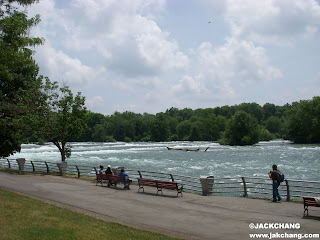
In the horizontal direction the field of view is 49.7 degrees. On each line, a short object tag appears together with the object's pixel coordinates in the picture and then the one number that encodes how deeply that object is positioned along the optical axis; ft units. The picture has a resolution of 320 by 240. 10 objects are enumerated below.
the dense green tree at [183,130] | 478.18
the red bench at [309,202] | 37.71
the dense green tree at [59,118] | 91.09
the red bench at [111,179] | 61.48
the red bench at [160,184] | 54.29
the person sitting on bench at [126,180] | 61.10
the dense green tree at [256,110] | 641.24
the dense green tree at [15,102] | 93.50
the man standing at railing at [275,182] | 47.32
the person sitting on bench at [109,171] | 68.44
